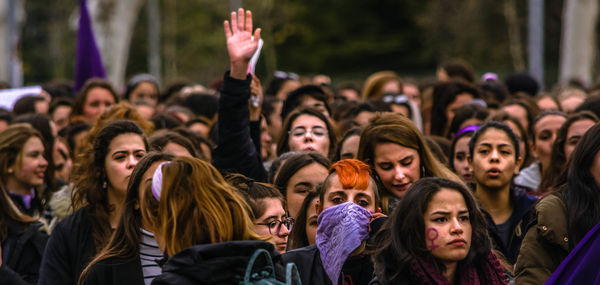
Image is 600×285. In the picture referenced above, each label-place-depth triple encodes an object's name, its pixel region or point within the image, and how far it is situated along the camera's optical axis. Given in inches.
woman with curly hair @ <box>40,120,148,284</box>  435.6
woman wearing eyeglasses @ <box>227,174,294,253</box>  428.3
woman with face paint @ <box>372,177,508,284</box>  355.0
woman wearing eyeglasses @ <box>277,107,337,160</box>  575.9
